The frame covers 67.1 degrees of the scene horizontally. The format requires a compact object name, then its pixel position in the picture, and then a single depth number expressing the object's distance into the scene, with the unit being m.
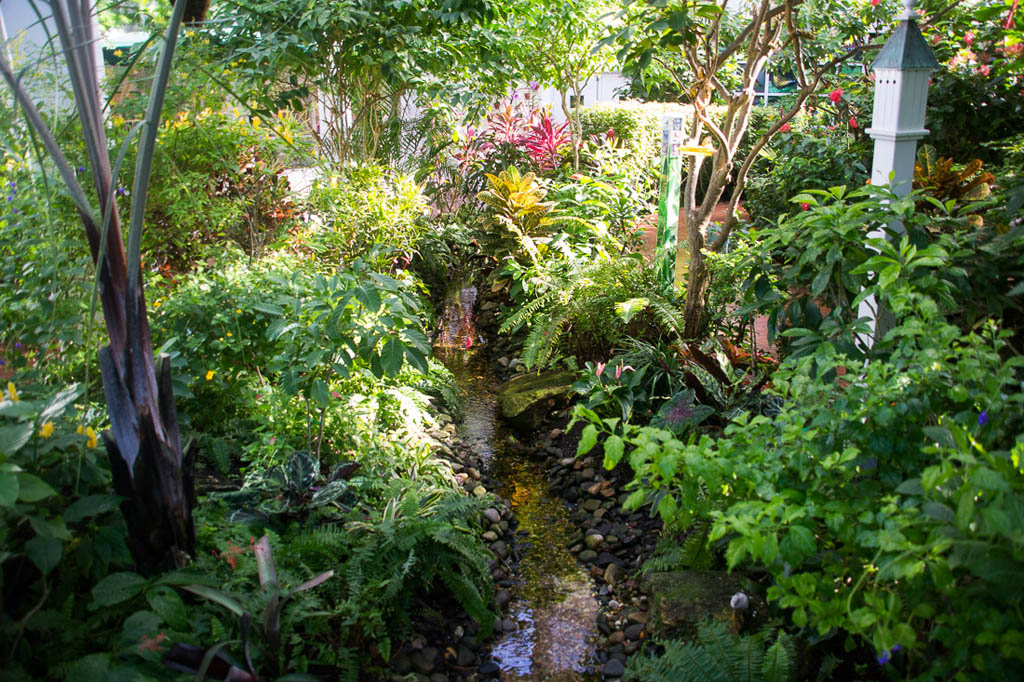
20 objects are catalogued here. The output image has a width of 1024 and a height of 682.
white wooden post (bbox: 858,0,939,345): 3.23
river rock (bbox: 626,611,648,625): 3.00
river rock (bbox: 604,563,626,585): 3.31
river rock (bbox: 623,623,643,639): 2.93
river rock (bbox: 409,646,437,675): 2.69
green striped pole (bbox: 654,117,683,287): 5.70
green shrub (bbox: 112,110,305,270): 4.68
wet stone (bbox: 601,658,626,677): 2.75
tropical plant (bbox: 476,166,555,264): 6.68
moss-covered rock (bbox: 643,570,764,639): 2.66
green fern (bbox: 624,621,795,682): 2.24
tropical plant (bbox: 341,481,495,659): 2.60
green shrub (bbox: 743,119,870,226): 6.55
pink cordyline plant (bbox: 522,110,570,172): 7.95
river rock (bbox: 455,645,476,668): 2.79
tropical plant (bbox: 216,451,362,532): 2.97
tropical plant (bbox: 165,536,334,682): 2.12
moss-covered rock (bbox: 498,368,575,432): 4.85
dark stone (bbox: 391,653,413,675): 2.65
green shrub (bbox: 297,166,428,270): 5.38
